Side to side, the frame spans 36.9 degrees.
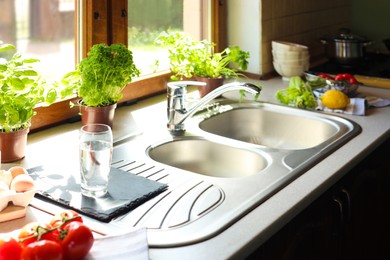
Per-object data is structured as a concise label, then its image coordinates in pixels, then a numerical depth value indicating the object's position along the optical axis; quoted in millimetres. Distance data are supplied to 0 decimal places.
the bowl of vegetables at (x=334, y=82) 2270
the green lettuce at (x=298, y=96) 2135
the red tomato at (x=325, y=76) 2398
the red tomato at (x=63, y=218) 1033
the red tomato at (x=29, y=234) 998
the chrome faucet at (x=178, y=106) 1844
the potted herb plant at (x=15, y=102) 1448
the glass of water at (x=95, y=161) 1299
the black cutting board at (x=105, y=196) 1269
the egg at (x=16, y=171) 1281
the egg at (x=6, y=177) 1266
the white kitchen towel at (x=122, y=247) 1052
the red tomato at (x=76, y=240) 1008
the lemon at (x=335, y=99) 2090
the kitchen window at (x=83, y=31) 1687
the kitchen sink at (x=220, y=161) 1238
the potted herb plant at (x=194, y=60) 2154
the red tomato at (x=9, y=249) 970
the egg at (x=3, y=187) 1214
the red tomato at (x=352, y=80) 2316
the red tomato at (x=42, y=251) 949
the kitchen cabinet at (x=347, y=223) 1390
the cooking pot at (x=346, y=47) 2734
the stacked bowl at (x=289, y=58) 2479
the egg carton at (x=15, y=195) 1203
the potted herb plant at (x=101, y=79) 1652
